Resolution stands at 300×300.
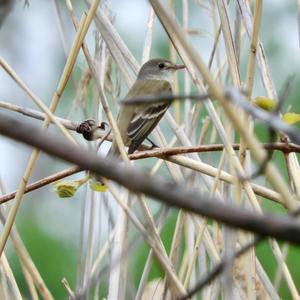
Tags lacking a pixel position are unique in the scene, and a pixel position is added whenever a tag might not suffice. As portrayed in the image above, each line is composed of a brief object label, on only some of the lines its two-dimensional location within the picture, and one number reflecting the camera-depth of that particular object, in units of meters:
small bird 6.62
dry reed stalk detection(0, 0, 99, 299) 4.10
